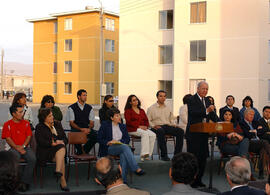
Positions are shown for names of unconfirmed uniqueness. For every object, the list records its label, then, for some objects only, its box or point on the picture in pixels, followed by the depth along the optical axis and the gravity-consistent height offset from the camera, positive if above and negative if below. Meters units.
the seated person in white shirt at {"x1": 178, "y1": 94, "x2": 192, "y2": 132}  9.05 -0.67
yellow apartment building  42.50 +4.05
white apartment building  22.72 +2.62
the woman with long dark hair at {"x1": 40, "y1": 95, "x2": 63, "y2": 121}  7.81 -0.38
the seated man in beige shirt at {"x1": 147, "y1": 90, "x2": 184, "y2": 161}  7.87 -0.80
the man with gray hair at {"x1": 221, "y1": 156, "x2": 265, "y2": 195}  3.08 -0.74
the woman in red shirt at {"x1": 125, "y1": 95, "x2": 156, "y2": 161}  7.66 -0.79
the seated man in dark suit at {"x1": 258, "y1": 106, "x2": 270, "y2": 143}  7.77 -0.72
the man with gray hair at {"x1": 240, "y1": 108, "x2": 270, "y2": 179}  7.46 -0.96
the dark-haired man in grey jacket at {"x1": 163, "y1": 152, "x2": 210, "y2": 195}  3.02 -0.70
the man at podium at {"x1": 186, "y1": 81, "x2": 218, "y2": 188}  6.36 -0.54
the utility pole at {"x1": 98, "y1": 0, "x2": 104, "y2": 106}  29.75 +6.16
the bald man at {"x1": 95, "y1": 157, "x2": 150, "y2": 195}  2.97 -0.74
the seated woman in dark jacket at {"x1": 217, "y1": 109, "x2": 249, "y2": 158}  7.28 -1.07
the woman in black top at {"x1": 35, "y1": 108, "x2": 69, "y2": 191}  6.23 -1.00
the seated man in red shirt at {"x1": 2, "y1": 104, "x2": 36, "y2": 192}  6.17 -0.88
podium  5.71 -0.59
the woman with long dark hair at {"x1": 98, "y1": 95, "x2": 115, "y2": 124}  8.14 -0.40
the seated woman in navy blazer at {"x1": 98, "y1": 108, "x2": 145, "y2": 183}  6.62 -1.01
